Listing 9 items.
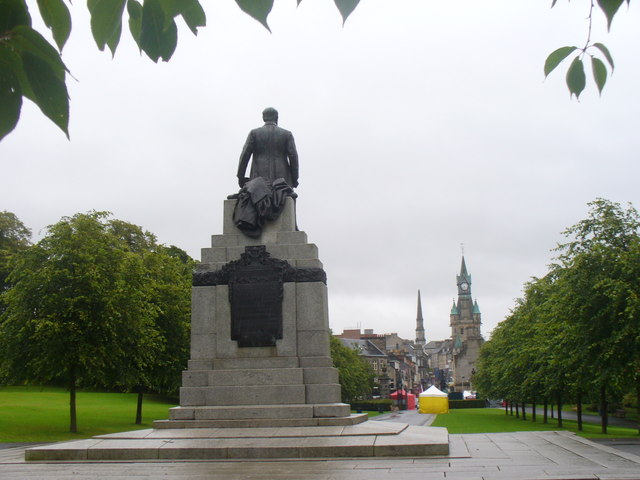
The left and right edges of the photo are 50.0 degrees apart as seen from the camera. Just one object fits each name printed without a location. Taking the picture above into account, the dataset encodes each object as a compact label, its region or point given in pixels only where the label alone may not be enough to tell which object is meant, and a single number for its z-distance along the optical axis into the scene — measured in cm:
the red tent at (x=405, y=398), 9794
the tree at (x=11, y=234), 6650
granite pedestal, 1273
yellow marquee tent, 6906
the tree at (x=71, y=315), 3112
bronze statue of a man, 1900
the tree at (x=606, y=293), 2572
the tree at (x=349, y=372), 7431
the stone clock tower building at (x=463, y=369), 19238
